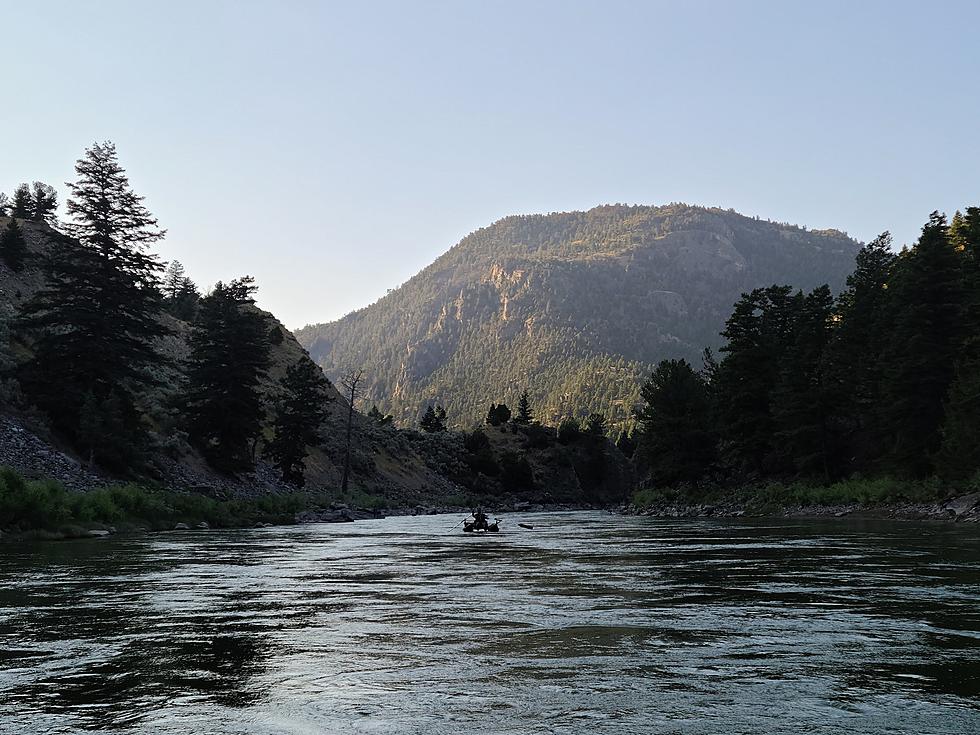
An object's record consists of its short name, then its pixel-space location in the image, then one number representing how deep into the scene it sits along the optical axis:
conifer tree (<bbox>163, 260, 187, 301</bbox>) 145.35
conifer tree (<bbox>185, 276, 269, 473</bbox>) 65.25
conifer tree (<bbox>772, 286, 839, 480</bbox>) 68.25
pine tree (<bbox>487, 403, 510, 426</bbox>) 179.00
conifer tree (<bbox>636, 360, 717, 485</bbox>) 85.81
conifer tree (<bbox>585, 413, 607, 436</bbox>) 167.50
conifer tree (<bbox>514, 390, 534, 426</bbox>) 183.73
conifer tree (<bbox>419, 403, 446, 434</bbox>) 175.62
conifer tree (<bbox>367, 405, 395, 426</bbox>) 166.62
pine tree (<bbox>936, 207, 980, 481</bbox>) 46.09
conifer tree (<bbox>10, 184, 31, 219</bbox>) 103.31
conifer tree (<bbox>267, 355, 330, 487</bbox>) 76.44
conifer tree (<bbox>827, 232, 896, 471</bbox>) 65.44
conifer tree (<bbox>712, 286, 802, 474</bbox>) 80.31
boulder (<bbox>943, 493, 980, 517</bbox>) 40.72
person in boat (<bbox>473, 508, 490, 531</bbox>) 42.73
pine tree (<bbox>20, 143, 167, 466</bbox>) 47.88
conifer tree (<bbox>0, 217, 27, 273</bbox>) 76.44
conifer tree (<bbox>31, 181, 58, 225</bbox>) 100.19
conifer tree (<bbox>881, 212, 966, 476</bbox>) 54.50
